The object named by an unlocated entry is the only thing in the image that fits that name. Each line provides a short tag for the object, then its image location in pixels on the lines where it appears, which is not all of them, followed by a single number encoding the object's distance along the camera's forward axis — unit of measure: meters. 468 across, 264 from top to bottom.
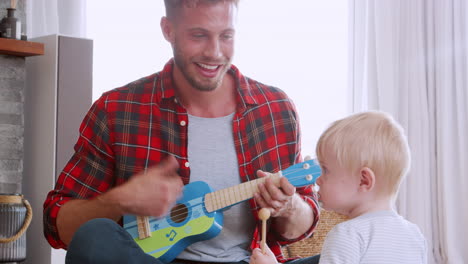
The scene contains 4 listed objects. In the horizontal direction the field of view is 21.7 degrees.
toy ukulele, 2.64
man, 2.66
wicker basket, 3.64
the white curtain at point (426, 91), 4.43
